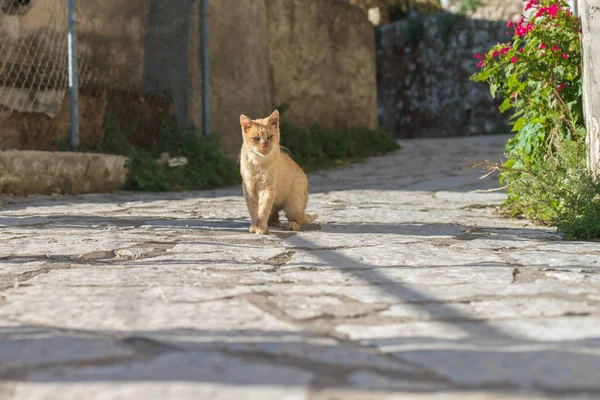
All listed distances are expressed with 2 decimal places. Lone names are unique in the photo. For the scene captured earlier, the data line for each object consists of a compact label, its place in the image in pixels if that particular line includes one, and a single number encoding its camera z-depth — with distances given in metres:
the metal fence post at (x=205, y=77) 7.82
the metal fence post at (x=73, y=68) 6.50
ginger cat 3.96
